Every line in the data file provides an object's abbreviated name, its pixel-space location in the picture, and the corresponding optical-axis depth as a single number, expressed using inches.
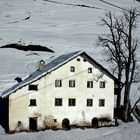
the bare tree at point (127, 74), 2060.8
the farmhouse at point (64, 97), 1907.0
